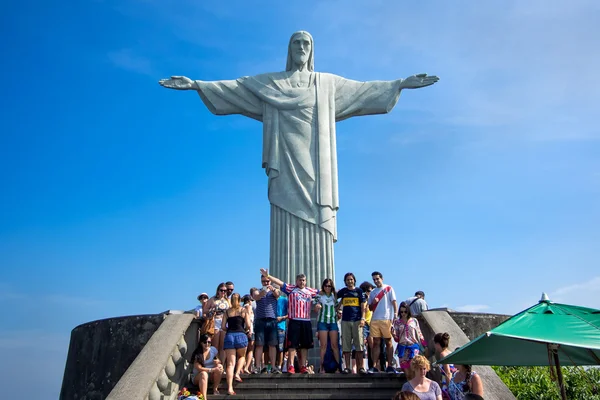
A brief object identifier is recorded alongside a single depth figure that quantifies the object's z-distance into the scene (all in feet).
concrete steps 25.46
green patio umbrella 15.74
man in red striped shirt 29.60
